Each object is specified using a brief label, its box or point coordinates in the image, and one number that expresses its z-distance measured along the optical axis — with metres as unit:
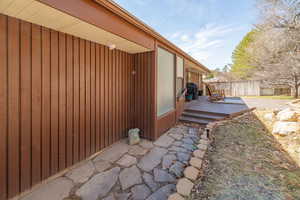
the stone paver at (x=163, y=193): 1.75
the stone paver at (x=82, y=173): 2.11
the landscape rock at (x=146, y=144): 3.17
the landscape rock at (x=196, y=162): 2.32
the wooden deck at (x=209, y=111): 4.69
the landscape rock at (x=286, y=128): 3.49
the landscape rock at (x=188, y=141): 3.36
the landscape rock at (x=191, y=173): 2.05
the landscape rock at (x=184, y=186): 1.75
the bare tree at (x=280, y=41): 7.50
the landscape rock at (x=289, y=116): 3.96
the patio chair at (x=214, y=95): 7.41
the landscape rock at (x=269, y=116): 4.47
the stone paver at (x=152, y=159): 2.41
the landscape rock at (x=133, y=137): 3.27
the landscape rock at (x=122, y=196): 1.75
